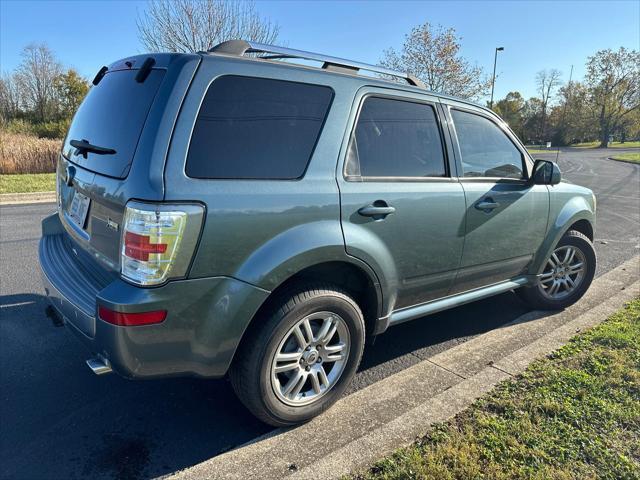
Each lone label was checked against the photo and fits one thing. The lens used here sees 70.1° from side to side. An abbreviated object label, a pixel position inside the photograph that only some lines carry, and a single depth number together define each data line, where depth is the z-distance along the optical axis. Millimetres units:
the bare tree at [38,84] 39294
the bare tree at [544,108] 67688
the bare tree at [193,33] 14453
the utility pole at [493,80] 22719
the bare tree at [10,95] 38781
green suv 2062
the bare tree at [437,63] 20484
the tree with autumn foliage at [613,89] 58250
